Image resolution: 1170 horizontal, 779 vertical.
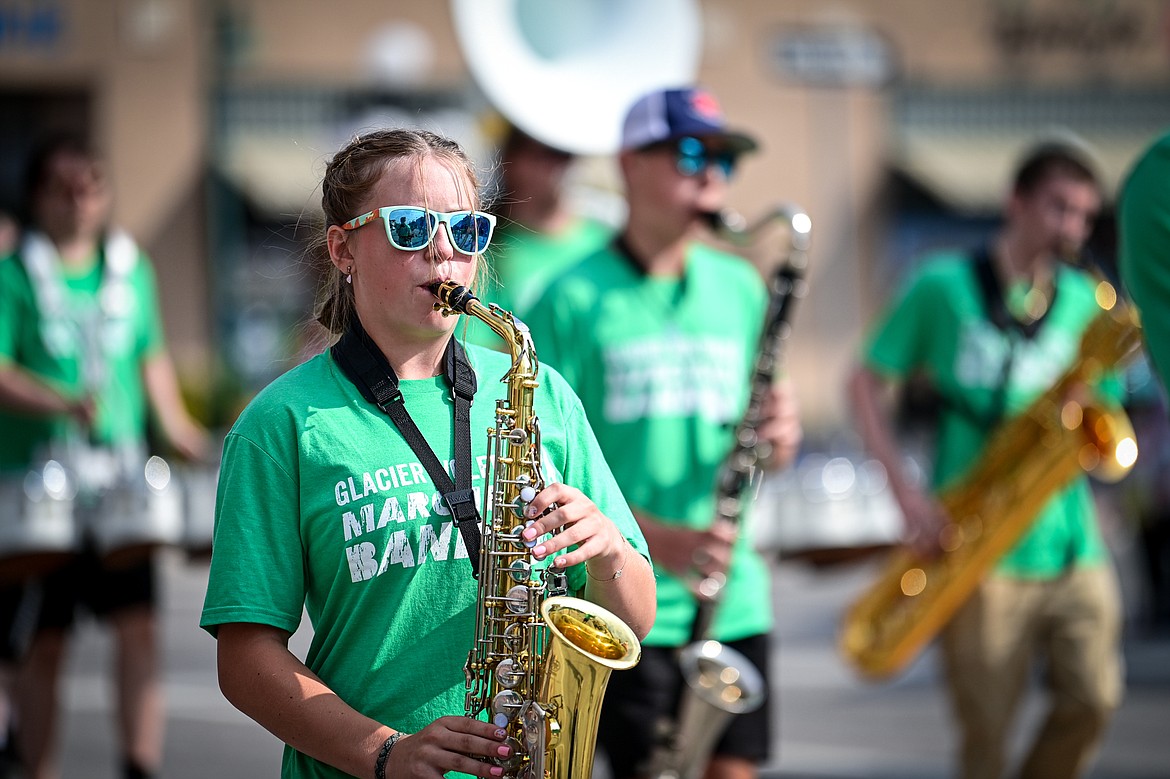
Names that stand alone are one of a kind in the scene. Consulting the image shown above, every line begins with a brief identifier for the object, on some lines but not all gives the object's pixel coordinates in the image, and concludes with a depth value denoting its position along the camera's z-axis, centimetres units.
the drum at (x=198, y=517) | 1193
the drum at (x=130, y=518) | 1152
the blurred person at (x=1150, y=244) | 503
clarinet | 830
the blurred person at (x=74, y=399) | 1167
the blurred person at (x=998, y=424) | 1064
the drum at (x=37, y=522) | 1132
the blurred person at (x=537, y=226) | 1155
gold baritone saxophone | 1043
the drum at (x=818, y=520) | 1164
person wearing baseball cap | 842
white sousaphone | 1129
